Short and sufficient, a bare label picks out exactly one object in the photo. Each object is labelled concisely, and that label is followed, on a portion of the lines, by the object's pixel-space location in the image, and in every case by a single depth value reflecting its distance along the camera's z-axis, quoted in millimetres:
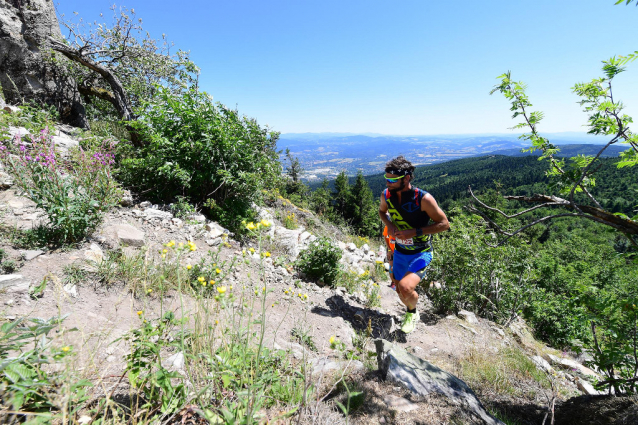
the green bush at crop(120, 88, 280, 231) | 4910
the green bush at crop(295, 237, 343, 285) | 4758
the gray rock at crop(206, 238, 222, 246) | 4473
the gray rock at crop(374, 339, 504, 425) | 2121
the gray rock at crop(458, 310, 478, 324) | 4590
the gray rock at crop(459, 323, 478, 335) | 4184
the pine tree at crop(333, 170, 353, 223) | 40094
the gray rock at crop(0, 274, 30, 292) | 2274
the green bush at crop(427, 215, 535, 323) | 4766
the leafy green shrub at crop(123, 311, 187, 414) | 1377
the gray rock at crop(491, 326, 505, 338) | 4410
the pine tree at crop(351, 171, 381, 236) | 38844
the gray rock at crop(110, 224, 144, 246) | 3488
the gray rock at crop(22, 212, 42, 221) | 3285
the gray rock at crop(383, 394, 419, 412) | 1928
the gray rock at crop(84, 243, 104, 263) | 2994
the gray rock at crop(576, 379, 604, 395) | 3492
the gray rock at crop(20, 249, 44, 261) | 2701
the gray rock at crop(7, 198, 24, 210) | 3453
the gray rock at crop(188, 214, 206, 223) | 4745
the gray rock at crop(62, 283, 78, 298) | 2539
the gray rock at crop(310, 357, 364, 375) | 2283
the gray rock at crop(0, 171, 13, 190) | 3833
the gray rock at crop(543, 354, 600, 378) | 4058
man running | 3609
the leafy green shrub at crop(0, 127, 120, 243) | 2842
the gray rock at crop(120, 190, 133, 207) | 4570
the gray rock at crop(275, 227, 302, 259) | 5438
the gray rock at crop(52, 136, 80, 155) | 5250
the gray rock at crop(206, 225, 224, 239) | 4669
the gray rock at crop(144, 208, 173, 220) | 4436
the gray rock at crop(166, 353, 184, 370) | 1889
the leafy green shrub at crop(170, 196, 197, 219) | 4770
